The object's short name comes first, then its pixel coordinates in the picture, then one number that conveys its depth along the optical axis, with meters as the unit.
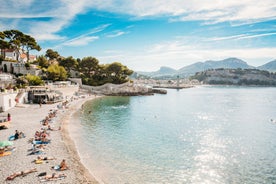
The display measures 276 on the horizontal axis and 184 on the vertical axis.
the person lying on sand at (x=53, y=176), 16.82
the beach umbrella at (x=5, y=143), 22.11
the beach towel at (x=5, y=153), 21.45
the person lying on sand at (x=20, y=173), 16.39
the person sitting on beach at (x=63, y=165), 18.88
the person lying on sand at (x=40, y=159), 19.90
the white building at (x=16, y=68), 71.81
